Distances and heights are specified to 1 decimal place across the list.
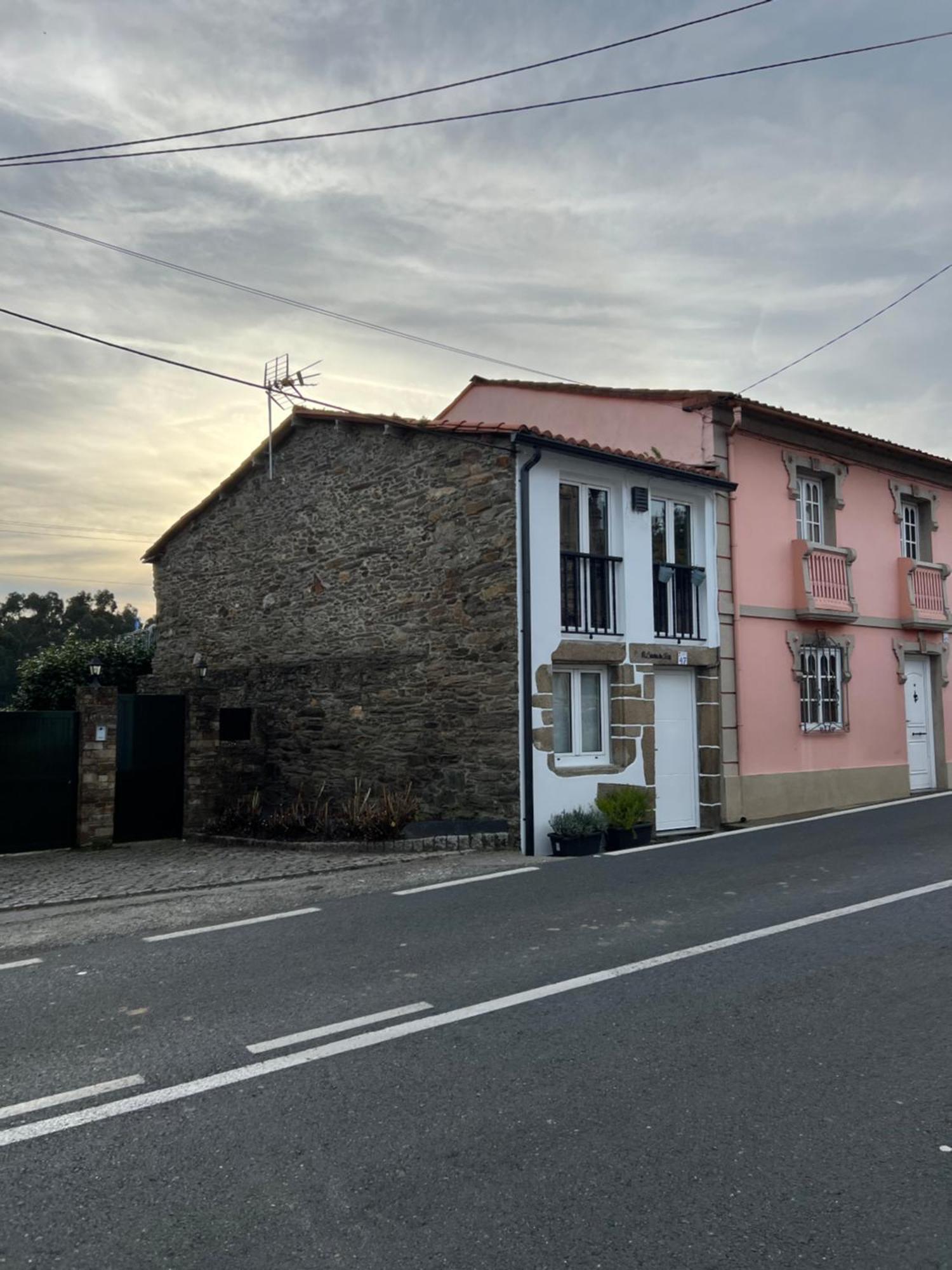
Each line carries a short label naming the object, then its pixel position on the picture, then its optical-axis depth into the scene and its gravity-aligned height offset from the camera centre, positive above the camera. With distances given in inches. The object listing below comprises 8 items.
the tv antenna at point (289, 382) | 526.6 +199.0
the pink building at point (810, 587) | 560.7 +101.6
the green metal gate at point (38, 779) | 484.4 -17.2
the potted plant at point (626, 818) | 455.8 -34.4
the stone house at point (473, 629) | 470.6 +62.3
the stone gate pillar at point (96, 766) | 497.0 -11.3
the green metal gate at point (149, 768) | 538.3 -13.4
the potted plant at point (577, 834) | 441.4 -40.5
